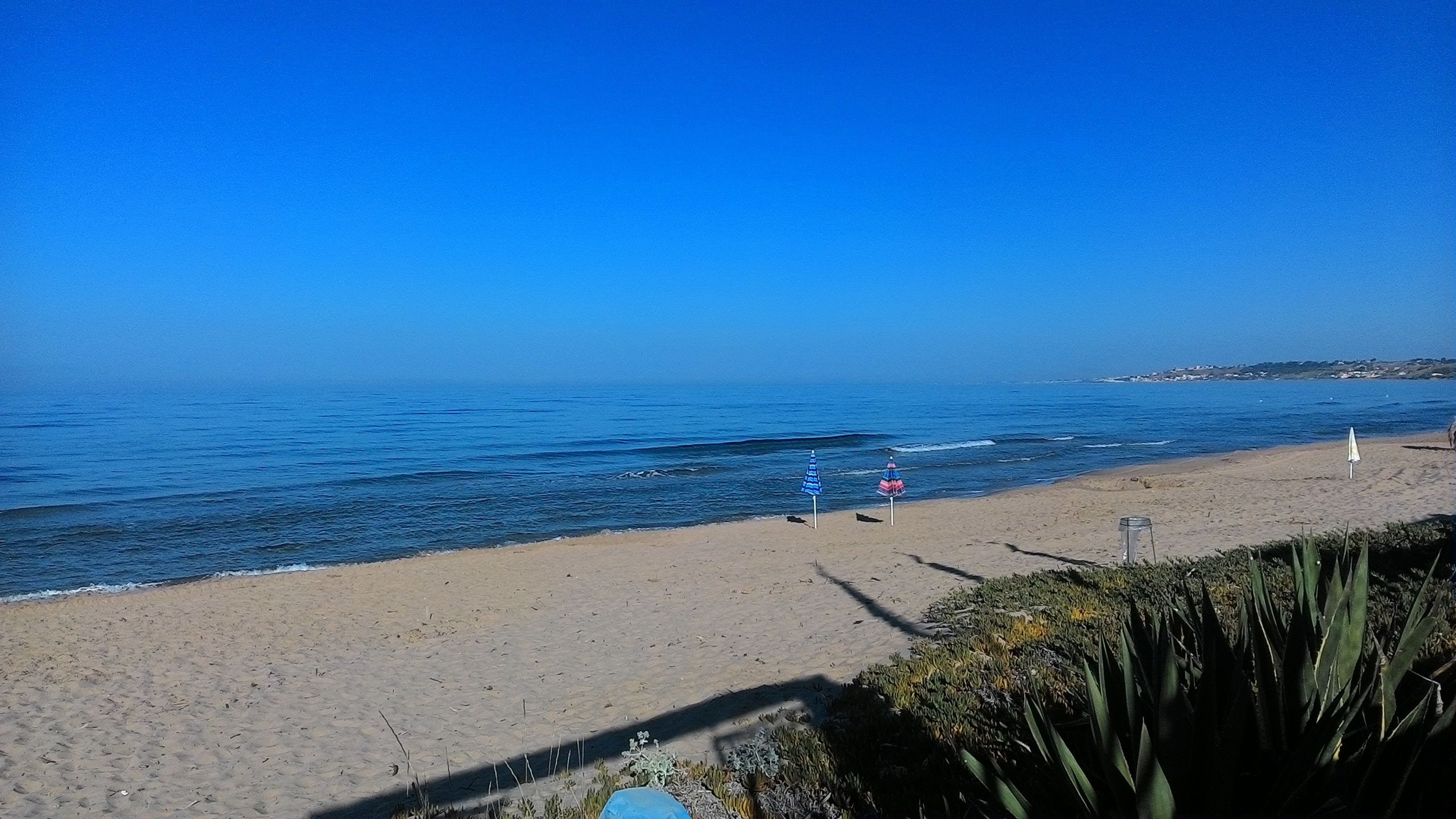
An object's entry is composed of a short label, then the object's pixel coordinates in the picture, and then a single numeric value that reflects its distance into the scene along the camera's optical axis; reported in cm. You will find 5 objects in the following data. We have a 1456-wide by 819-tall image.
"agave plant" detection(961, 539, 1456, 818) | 225
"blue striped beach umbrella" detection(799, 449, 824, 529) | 1641
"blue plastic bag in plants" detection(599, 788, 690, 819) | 244
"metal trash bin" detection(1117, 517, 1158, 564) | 1009
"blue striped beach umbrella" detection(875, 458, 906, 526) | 1656
